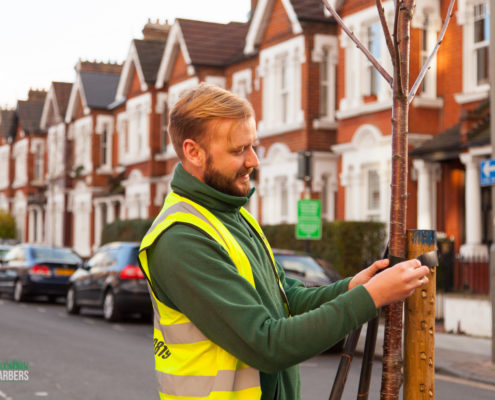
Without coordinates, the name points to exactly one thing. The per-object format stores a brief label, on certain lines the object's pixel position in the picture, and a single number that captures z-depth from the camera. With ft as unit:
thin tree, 8.53
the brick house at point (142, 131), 118.32
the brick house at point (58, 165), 157.38
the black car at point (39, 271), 73.15
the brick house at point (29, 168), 178.50
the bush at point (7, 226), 182.29
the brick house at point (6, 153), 196.24
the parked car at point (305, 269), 44.95
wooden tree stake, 8.38
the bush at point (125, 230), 109.09
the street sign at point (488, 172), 37.40
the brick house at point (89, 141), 143.74
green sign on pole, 56.18
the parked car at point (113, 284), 55.62
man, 7.65
